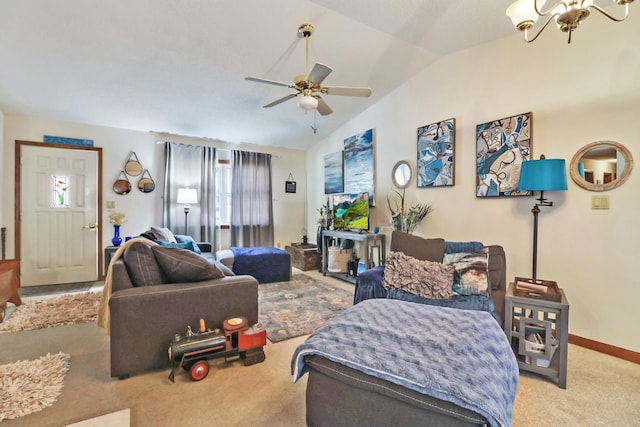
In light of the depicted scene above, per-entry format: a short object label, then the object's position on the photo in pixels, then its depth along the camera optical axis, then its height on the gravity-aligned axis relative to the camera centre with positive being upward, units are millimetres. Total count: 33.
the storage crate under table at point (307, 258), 5285 -881
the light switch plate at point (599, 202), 2413 +81
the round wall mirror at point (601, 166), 2330 +385
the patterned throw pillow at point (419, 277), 2359 -557
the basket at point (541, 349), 1960 -946
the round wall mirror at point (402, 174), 4055 +525
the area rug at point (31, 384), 1655 -1121
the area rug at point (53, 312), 2808 -1115
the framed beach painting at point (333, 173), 5293 +696
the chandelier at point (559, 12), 1532 +1110
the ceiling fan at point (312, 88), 2474 +1115
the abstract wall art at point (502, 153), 2871 +599
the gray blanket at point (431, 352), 1097 -642
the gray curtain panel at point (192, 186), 4969 +412
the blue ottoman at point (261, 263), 4280 -798
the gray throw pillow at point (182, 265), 2141 -416
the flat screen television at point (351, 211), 4453 -12
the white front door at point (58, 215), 4141 -92
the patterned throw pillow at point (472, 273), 2277 -497
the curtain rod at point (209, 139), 4930 +1297
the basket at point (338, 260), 4676 -799
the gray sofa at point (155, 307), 1913 -694
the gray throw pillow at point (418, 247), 2609 -334
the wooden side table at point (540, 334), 1893 -860
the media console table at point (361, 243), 4179 -557
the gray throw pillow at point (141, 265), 2109 -406
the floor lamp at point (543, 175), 2408 +302
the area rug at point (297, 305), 2768 -1103
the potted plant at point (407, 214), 3850 -44
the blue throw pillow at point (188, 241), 4027 -448
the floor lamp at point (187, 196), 4867 +227
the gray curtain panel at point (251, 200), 5559 +195
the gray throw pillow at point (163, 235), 3680 -335
